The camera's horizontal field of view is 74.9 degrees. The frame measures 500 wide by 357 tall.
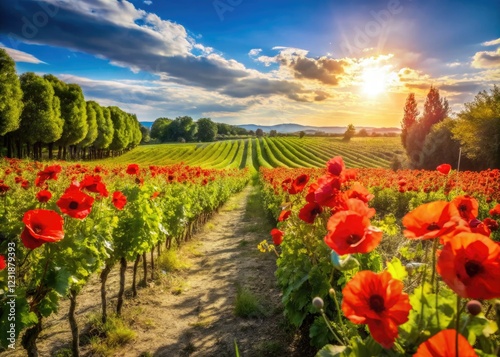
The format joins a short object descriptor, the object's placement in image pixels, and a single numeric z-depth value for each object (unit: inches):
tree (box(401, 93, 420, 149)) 1946.6
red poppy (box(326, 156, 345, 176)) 111.0
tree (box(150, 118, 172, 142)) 4917.6
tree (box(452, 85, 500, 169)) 983.9
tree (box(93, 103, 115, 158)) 2124.8
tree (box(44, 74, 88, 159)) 1601.9
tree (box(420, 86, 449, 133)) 1740.9
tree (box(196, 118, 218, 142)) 4825.3
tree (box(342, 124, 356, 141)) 3643.2
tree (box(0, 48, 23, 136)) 1045.8
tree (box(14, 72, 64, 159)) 1301.7
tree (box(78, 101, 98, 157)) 1889.3
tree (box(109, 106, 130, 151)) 2472.2
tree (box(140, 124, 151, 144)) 4601.4
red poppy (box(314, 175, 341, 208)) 105.6
